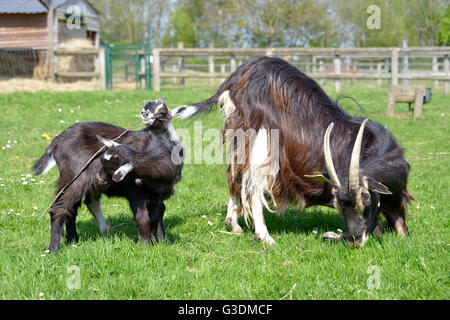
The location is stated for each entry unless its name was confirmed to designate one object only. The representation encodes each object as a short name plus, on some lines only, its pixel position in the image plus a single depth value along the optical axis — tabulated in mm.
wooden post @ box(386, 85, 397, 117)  13469
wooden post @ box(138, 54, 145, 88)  20547
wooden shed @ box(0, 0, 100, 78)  21938
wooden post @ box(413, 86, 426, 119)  13102
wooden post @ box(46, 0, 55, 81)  22938
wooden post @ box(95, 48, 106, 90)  18328
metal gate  19969
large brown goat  4863
